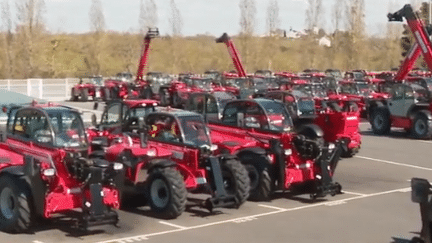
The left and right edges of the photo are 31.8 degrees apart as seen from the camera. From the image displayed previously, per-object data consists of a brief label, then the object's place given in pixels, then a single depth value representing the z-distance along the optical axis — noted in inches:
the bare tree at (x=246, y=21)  3026.6
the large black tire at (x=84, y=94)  1851.6
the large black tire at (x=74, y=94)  1862.7
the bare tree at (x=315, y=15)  3143.2
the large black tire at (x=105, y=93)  1747.0
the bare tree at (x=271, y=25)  3284.9
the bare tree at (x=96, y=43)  2748.5
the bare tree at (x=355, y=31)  2938.0
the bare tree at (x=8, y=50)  2482.7
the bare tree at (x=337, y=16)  3157.0
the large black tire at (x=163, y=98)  1528.1
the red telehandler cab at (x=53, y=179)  476.4
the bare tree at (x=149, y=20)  2741.1
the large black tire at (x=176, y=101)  1493.6
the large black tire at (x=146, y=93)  1566.2
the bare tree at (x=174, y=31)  2962.6
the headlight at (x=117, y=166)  497.2
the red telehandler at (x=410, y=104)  1122.0
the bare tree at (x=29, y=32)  2332.7
